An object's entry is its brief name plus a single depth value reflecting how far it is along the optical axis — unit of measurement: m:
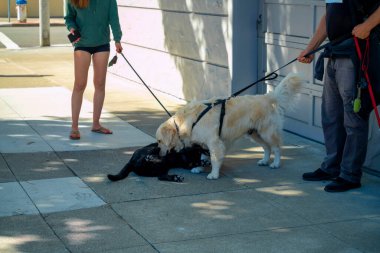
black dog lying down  7.07
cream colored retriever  6.98
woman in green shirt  8.45
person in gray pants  6.27
